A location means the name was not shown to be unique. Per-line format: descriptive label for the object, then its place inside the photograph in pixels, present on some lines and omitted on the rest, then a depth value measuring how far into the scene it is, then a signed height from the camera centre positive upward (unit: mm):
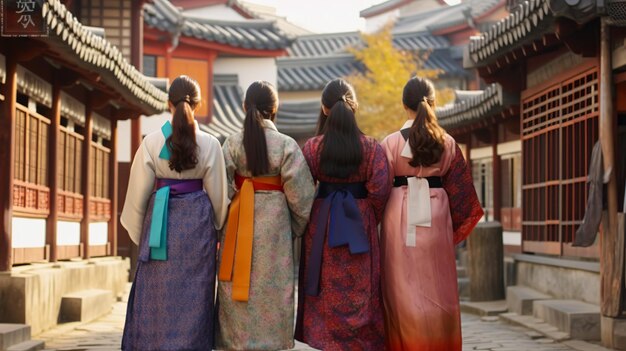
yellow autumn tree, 36500 +4744
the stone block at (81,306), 15617 -1119
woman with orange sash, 8906 -50
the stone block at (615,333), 12047 -1086
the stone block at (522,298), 15844 -968
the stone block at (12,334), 11625 -1137
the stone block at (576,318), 12875 -1018
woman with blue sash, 8922 -113
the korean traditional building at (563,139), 12500 +1177
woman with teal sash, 8844 -7
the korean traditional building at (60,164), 13430 +900
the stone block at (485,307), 17047 -1196
